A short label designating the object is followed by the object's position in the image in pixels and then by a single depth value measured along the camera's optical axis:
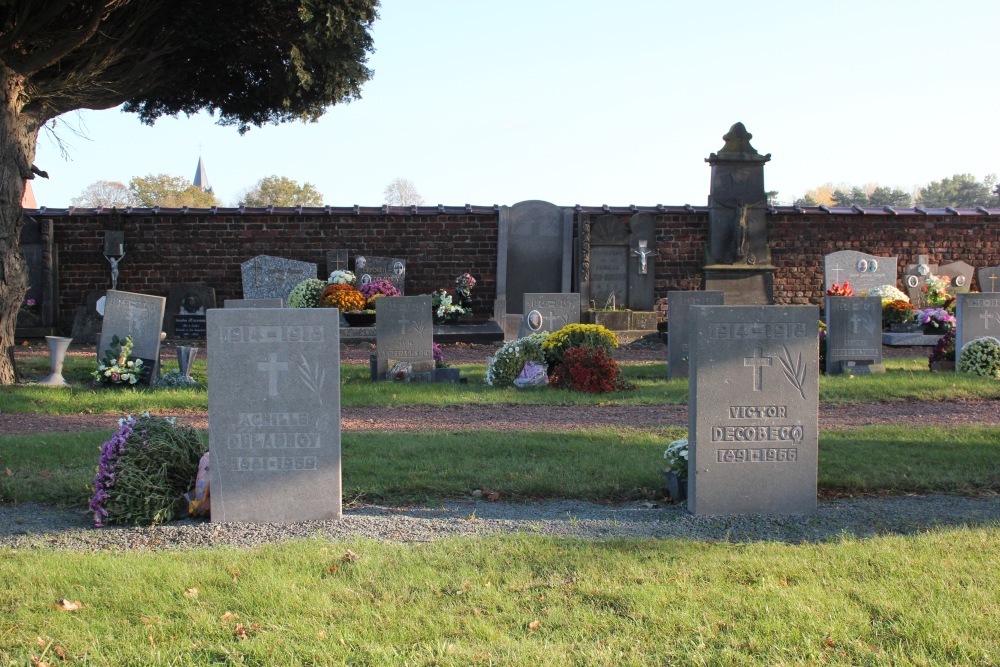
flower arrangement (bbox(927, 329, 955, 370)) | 13.37
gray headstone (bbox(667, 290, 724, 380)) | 12.70
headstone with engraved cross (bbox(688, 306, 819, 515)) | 5.58
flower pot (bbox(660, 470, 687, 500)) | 5.93
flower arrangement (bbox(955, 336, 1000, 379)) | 12.42
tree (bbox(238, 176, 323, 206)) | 58.31
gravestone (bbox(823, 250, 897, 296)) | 21.62
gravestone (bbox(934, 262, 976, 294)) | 21.84
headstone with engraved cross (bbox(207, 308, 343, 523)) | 5.39
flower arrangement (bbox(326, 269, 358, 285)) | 19.70
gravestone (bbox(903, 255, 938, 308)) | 21.53
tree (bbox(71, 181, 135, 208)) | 61.25
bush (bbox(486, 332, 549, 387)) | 11.97
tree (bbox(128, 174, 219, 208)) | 56.84
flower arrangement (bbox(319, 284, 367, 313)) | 18.47
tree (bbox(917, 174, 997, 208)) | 65.44
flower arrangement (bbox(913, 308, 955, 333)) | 17.64
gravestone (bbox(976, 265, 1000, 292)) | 20.81
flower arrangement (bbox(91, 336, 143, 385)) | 11.54
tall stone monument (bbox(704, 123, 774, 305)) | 19.97
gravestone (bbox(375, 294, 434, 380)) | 12.82
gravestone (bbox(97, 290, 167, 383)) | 11.96
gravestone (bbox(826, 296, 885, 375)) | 13.46
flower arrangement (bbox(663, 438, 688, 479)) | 5.93
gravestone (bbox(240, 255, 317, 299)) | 20.66
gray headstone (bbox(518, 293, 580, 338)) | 14.30
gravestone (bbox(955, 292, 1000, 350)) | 12.84
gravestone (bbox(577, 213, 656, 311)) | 20.38
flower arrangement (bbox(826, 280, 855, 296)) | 19.80
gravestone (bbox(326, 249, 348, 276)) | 20.50
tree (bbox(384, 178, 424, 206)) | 58.54
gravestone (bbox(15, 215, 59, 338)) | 20.00
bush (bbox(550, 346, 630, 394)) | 11.48
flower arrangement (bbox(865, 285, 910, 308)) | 19.49
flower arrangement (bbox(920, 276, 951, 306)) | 19.94
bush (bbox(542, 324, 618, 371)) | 12.16
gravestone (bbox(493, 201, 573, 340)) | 20.61
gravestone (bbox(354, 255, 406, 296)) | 20.61
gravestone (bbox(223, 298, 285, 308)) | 13.62
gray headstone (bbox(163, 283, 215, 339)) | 19.42
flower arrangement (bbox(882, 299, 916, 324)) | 18.30
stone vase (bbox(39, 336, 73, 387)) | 12.05
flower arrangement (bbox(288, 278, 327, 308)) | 19.12
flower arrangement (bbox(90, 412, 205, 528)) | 5.36
